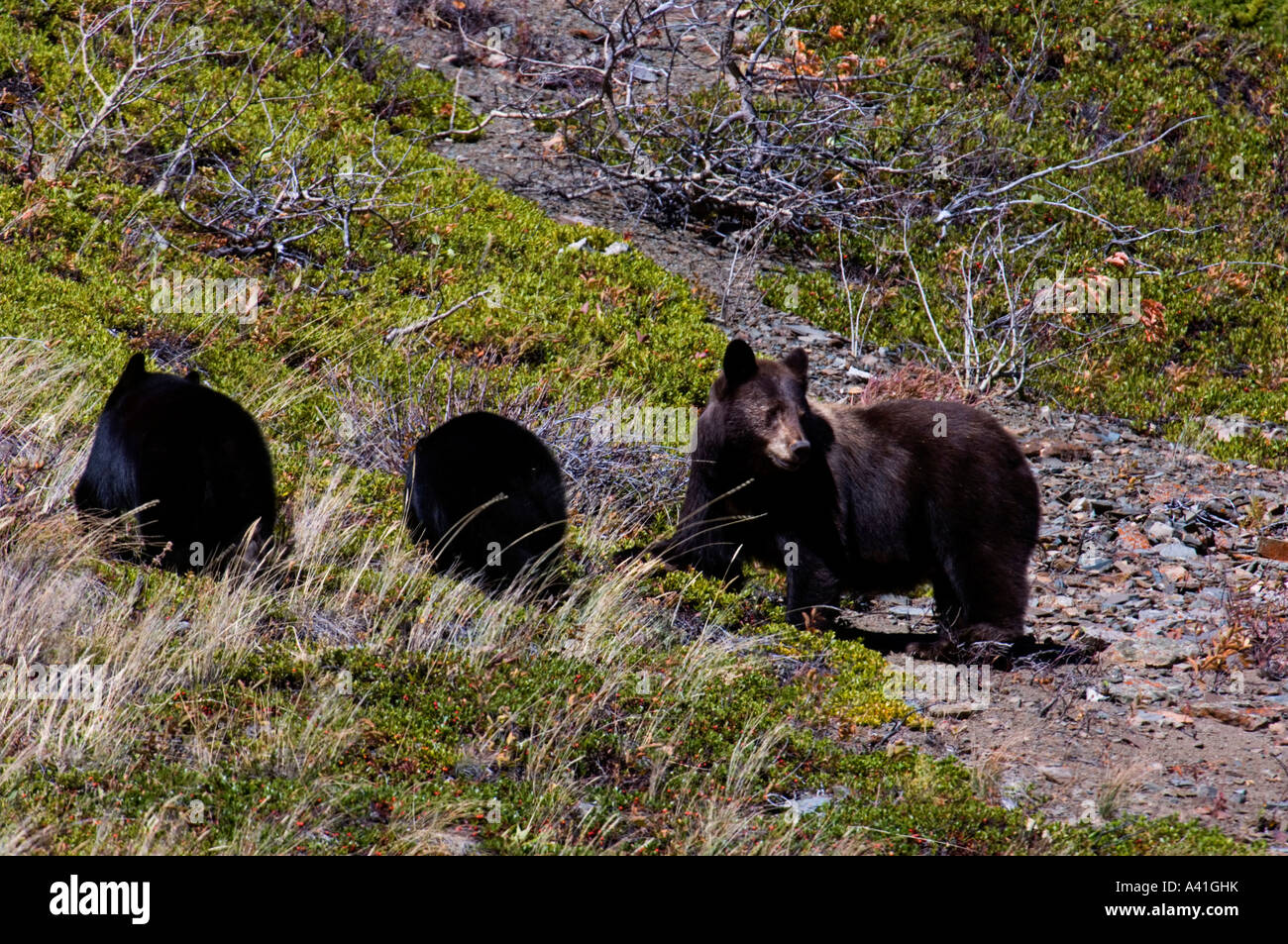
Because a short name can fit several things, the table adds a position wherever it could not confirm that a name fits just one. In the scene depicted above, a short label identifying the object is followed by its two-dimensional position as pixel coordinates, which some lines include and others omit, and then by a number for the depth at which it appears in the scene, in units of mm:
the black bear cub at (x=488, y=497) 13945
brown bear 14875
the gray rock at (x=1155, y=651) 15023
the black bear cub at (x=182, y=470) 12859
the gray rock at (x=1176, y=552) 18344
